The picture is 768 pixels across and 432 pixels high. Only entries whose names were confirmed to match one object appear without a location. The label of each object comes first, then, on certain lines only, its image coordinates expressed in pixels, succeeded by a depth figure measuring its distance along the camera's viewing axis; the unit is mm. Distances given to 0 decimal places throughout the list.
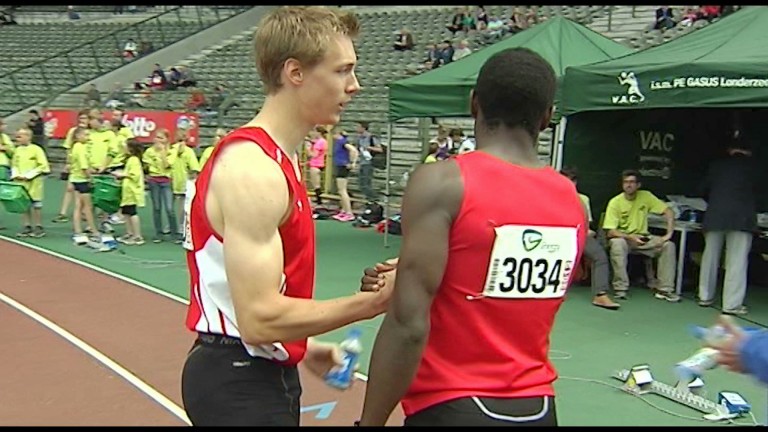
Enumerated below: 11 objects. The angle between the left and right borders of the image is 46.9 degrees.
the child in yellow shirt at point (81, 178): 13312
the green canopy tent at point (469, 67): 10969
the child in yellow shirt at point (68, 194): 14289
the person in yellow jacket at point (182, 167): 13547
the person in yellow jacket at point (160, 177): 13578
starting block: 5660
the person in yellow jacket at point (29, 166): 13344
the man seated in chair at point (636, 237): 9836
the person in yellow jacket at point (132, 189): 12906
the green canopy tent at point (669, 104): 8594
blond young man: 2215
